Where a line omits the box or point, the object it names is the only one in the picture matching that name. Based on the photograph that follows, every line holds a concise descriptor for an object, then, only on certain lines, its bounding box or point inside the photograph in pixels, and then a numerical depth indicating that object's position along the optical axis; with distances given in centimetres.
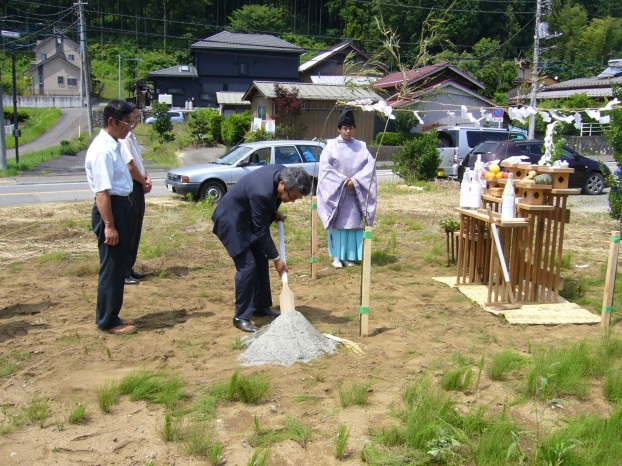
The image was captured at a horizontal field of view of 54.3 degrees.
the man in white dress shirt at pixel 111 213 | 472
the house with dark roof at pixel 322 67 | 4494
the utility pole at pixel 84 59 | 2791
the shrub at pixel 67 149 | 2959
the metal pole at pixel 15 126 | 2320
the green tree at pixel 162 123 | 3281
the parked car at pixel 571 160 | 1526
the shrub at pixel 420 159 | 1662
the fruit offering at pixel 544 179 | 579
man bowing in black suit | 482
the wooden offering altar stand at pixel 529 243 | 580
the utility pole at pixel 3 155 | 2111
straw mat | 544
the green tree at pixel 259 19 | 6231
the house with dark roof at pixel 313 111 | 2934
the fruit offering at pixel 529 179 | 580
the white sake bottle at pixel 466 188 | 648
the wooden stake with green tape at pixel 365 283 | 475
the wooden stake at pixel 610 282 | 499
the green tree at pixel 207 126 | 3297
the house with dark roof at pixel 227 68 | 4934
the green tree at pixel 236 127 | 3030
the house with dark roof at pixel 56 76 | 6341
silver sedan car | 1294
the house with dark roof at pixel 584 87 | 3528
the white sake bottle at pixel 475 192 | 641
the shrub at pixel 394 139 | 2919
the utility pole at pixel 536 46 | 2292
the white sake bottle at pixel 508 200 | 572
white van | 1864
